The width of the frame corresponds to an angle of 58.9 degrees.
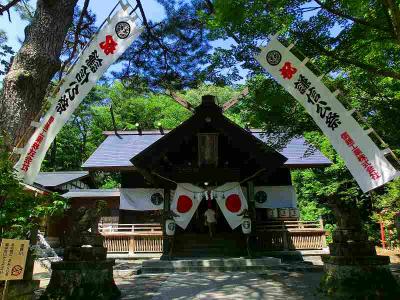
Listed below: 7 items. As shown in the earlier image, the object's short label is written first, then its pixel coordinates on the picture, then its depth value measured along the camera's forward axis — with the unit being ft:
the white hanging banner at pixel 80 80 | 19.97
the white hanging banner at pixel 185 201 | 40.11
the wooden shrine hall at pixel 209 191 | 40.09
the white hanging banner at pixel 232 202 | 40.37
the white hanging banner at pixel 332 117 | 19.75
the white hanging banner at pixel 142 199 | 45.64
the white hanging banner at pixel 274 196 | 45.80
